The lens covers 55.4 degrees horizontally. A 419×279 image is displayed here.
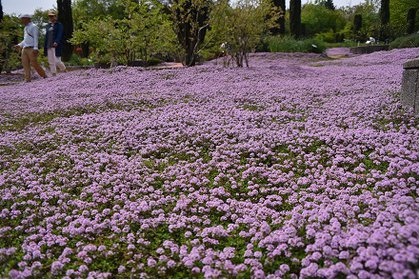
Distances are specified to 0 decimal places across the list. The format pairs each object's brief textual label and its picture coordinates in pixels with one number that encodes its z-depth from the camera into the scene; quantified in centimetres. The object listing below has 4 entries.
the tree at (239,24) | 1744
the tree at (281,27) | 3825
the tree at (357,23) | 4900
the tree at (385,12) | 4116
